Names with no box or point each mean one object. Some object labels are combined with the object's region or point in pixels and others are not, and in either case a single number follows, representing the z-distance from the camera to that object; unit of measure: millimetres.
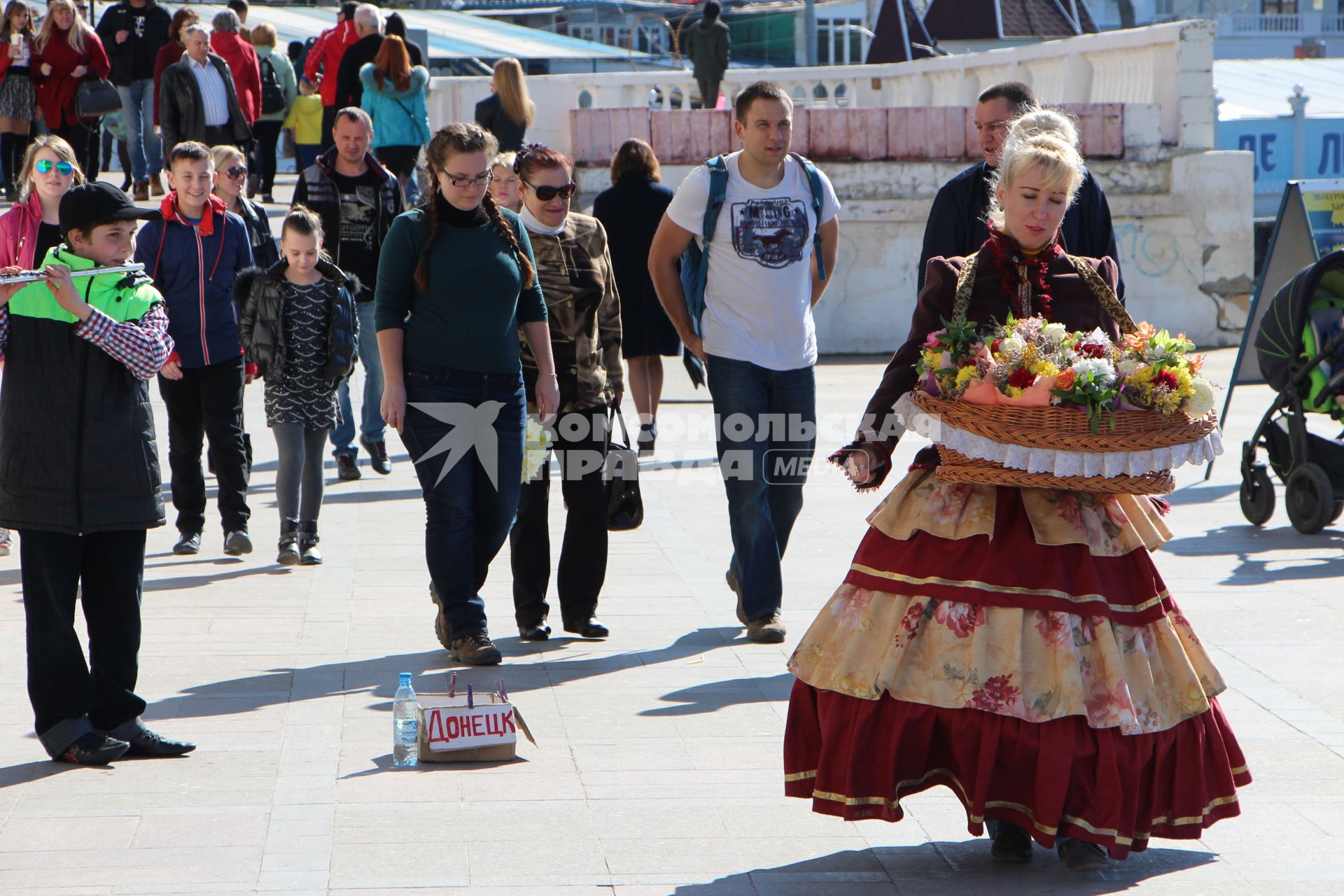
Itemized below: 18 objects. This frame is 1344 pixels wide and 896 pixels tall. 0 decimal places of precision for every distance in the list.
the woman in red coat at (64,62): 29437
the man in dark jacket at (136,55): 32062
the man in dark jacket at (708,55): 36719
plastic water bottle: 9578
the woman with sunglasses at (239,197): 16422
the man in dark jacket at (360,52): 30734
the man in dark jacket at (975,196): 11969
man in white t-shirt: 12414
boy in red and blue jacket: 15273
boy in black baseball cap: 9281
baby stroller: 16453
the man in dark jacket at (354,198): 18328
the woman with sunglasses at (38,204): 13156
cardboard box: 9500
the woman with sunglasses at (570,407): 12508
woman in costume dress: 7594
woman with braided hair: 11383
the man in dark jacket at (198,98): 28652
